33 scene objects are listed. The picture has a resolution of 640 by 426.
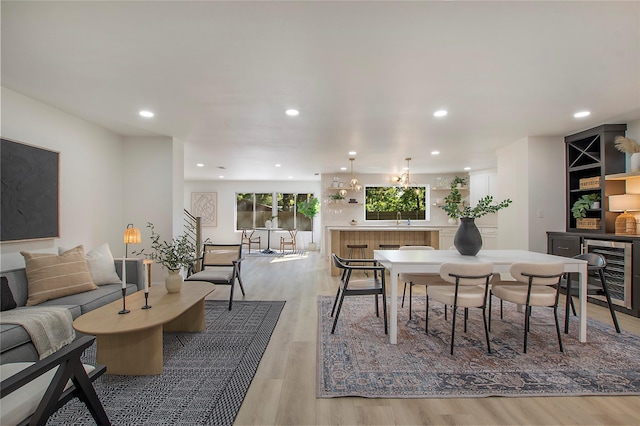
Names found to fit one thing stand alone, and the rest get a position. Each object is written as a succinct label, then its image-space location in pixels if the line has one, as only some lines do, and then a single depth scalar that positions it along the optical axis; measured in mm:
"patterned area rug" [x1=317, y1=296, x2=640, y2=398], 2078
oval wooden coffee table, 2072
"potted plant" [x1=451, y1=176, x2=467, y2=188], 8109
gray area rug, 1789
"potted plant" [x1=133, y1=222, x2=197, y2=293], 2912
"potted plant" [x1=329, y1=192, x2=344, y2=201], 8523
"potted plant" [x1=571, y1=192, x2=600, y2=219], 4422
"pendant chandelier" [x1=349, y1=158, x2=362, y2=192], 7146
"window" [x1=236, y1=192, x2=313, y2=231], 11211
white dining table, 2832
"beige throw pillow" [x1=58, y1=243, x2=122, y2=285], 3344
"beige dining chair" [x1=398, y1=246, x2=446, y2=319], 3440
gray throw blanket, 2262
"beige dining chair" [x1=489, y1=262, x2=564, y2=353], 2602
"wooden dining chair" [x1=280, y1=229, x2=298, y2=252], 10078
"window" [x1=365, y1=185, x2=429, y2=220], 9086
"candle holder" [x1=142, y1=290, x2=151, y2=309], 2486
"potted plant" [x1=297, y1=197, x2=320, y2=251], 10609
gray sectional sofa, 2098
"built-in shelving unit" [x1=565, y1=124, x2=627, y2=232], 4148
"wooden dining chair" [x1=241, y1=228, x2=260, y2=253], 10682
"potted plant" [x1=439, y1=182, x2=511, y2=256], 3248
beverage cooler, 3668
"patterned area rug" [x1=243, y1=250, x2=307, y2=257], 9367
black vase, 3279
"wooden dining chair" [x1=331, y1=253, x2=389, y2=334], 3021
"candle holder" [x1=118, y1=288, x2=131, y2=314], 2350
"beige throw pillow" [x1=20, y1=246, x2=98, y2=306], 2758
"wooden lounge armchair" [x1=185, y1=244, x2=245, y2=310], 4111
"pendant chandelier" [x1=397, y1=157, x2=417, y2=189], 7490
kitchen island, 6086
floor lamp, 4203
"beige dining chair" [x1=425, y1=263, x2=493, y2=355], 2576
